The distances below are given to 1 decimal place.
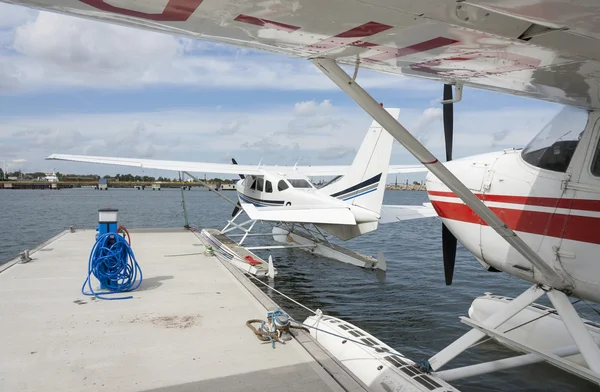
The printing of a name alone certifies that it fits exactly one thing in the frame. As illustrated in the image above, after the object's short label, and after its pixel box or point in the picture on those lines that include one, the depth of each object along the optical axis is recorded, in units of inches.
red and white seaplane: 85.5
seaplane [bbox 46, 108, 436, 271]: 461.7
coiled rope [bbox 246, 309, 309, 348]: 198.2
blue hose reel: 271.9
